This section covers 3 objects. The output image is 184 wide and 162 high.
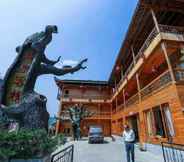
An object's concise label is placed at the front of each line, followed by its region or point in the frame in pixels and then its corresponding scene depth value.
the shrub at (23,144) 2.68
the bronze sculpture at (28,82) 3.68
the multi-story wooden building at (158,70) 7.88
